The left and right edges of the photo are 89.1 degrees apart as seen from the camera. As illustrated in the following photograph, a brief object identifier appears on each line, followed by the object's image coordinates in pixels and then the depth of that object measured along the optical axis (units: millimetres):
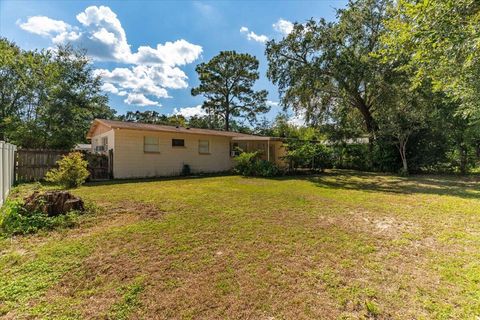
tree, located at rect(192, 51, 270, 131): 29438
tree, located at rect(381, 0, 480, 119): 4453
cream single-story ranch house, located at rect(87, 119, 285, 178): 12602
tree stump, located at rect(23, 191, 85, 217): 4984
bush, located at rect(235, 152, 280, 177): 14031
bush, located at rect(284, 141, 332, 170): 15086
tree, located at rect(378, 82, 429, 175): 14500
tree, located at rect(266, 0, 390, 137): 14656
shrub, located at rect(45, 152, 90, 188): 8508
